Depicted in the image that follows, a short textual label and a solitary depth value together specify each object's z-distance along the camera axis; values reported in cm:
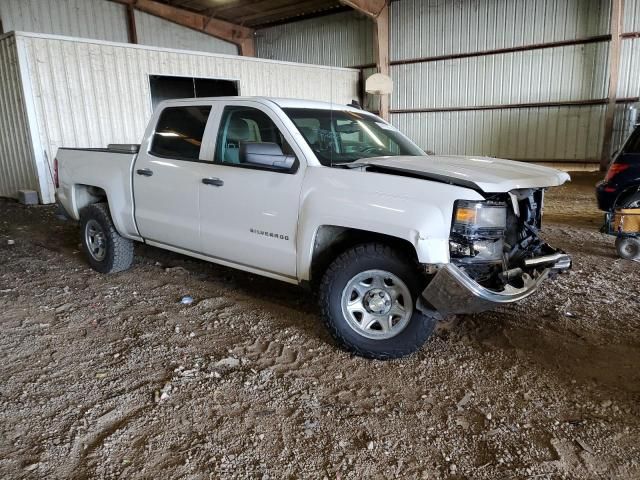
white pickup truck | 316
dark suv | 609
